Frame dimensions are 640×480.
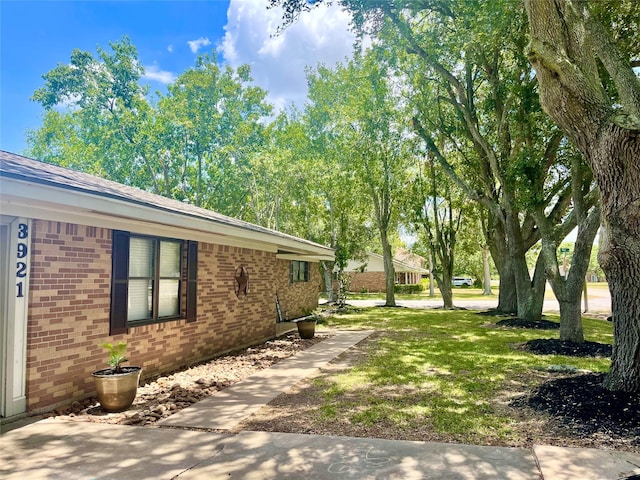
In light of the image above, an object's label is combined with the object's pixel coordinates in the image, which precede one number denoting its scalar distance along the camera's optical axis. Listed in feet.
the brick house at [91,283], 16.16
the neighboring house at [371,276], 139.33
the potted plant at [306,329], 39.63
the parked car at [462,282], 204.95
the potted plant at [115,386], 17.33
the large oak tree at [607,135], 17.37
